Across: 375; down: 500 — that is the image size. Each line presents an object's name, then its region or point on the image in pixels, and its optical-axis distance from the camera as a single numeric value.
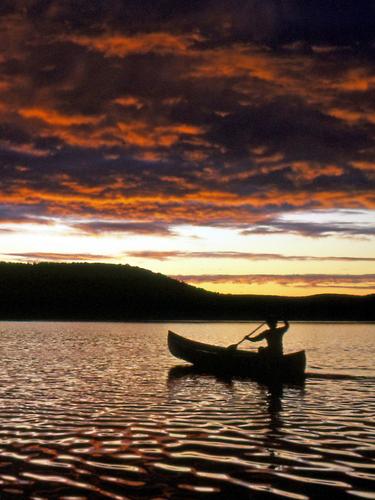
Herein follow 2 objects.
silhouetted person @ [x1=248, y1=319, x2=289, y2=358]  30.41
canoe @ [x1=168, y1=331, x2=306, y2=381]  31.44
